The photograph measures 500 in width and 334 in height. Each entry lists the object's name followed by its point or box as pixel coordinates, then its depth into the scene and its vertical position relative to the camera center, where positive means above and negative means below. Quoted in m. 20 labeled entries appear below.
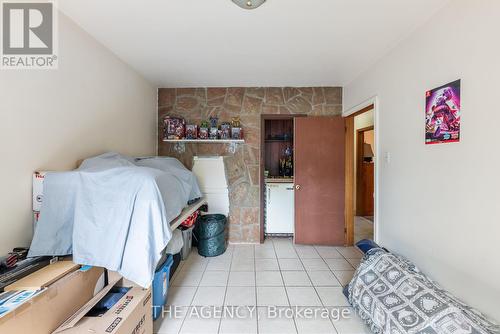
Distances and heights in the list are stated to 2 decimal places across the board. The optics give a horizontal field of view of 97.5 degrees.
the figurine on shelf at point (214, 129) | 3.24 +0.55
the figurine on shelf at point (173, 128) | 3.19 +0.56
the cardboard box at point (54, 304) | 0.92 -0.69
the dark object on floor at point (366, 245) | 2.10 -0.79
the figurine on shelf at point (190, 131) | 3.24 +0.52
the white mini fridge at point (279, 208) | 3.64 -0.70
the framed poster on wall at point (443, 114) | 1.43 +0.36
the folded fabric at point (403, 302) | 1.18 -0.85
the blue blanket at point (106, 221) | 1.30 -0.33
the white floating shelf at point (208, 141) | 3.16 +0.37
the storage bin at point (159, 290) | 1.78 -1.03
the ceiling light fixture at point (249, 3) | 1.46 +1.10
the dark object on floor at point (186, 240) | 2.88 -1.03
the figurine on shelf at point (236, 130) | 3.25 +0.53
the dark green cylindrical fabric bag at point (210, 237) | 2.96 -0.96
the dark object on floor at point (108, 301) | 1.42 -0.93
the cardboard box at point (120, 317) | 1.17 -0.87
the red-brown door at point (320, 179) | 3.29 -0.20
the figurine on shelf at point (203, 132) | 3.23 +0.50
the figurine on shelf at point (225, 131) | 3.25 +0.52
